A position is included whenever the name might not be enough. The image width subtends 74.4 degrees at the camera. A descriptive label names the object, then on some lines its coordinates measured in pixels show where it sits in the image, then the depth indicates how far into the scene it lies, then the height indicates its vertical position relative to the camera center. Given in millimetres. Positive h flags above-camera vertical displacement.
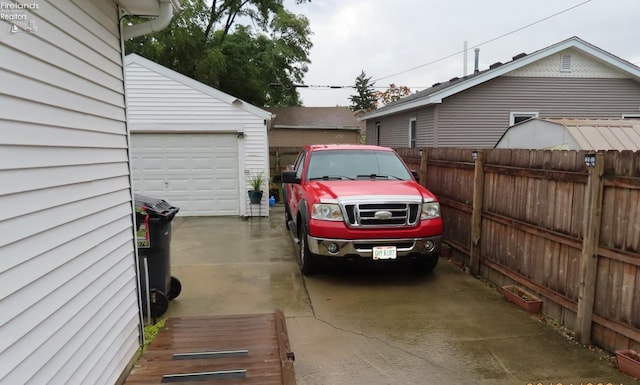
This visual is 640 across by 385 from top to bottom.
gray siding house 12445 +1606
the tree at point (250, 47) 22359 +6070
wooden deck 3004 -1628
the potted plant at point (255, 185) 11273 -933
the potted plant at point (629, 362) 3317 -1701
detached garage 10844 +230
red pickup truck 5445 -950
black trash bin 4359 -976
